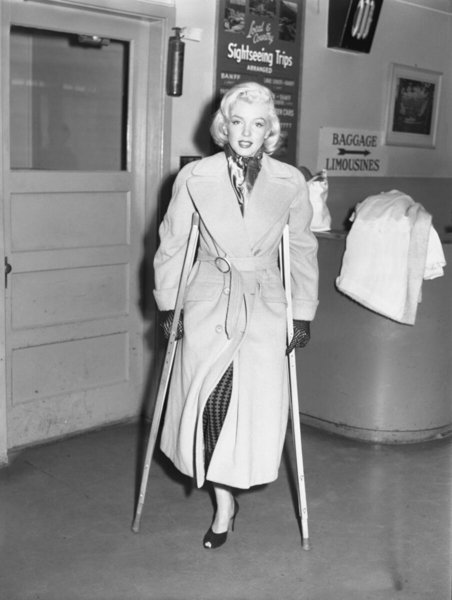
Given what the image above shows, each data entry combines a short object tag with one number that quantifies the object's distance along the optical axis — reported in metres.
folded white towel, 4.94
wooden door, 4.86
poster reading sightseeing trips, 5.44
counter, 5.14
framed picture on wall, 6.81
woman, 3.62
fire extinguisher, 5.11
